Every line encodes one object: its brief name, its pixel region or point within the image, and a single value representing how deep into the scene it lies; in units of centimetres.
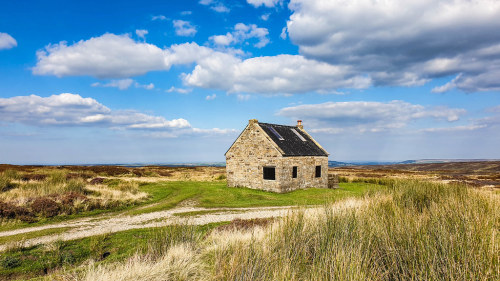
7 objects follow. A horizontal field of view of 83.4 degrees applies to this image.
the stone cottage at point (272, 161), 2575
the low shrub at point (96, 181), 2811
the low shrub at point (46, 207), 1594
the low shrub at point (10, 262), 885
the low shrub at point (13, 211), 1502
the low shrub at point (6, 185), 2098
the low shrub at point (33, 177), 2566
